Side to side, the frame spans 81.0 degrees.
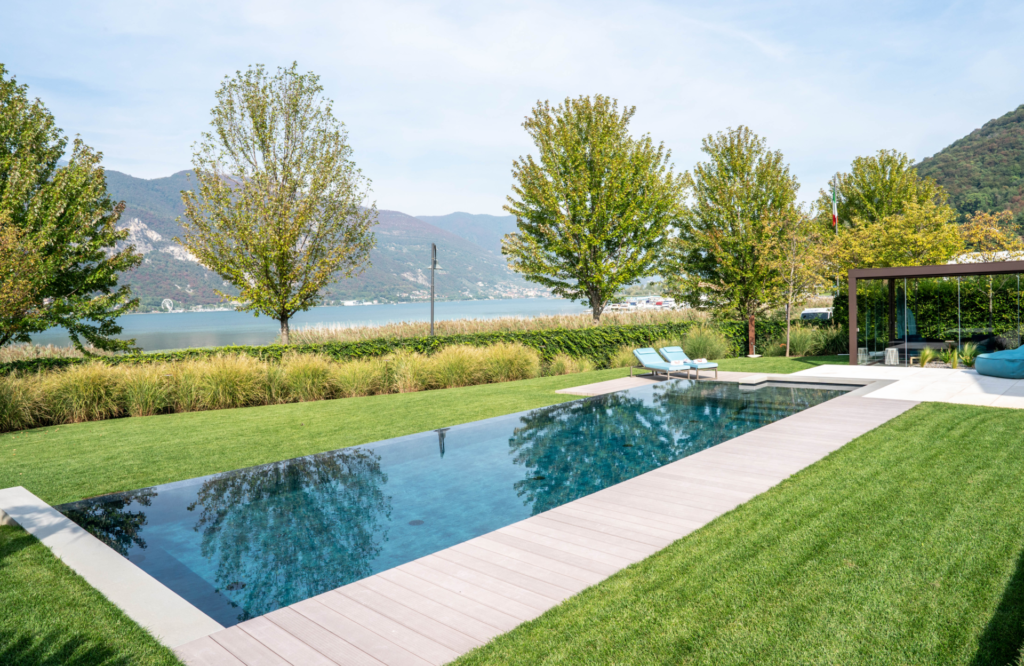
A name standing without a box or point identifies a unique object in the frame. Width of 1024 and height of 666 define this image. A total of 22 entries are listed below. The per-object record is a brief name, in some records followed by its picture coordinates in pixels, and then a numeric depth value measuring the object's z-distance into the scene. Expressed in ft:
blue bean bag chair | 40.68
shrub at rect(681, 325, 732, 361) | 60.13
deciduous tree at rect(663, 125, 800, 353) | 64.49
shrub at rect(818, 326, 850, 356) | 62.64
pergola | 46.68
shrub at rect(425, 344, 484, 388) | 45.60
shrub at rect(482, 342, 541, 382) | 48.32
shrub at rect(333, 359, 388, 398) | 41.68
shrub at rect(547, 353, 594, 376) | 52.95
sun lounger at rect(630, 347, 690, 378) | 46.09
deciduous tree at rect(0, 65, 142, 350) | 39.40
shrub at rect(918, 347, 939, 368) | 50.96
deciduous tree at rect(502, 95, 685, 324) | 66.39
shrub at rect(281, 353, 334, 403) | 40.14
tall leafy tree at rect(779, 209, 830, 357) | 63.10
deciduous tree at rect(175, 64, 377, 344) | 52.65
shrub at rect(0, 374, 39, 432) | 31.89
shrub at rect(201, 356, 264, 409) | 37.55
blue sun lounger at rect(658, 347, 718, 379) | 47.72
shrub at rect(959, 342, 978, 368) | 50.06
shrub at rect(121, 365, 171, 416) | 35.45
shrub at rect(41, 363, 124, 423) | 33.83
